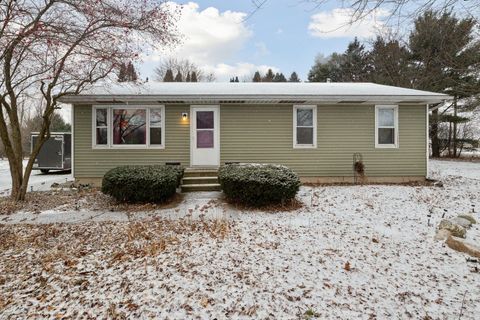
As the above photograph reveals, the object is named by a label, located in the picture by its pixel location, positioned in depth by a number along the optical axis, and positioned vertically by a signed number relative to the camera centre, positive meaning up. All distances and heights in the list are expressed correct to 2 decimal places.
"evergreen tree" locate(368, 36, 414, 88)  20.14 +7.10
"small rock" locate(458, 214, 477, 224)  4.91 -1.20
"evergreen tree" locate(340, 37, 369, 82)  26.53 +9.36
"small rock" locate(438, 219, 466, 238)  4.20 -1.22
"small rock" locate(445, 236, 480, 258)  3.71 -1.35
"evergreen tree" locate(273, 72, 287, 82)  39.50 +11.44
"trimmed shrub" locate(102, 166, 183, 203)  6.35 -0.78
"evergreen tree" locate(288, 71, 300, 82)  43.67 +12.63
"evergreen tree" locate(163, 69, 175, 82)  24.44 +7.08
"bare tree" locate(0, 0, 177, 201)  5.41 +2.33
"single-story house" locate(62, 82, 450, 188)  8.93 +0.64
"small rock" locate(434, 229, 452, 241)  4.20 -1.31
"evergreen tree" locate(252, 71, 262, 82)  33.05 +9.46
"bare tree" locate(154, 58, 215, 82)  30.48 +9.94
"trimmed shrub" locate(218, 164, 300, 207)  6.03 -0.75
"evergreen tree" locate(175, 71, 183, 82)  25.61 +7.27
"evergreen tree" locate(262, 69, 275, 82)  34.81 +10.46
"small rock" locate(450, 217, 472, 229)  4.72 -1.24
